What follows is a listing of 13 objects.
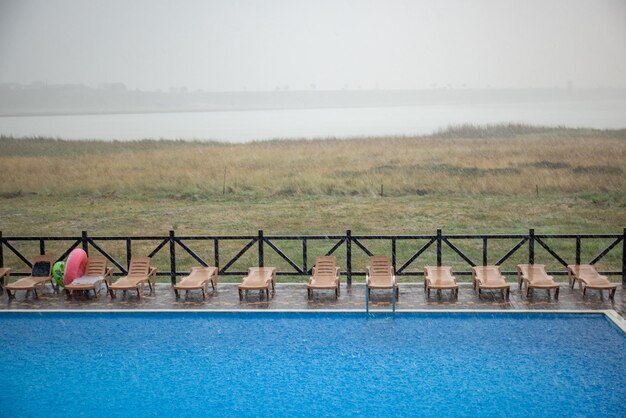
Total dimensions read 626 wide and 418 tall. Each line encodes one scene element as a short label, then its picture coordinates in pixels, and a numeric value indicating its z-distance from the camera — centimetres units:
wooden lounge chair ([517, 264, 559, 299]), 1370
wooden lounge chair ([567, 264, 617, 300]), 1359
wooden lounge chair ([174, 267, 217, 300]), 1420
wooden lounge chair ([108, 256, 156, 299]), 1438
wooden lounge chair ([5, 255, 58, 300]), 1448
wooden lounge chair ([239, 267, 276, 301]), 1408
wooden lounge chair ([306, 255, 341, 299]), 1412
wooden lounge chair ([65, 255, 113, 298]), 1441
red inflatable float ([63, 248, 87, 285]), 1473
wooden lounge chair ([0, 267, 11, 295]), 1505
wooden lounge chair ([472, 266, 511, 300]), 1377
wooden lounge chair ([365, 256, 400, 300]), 1402
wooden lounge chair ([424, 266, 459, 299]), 1386
